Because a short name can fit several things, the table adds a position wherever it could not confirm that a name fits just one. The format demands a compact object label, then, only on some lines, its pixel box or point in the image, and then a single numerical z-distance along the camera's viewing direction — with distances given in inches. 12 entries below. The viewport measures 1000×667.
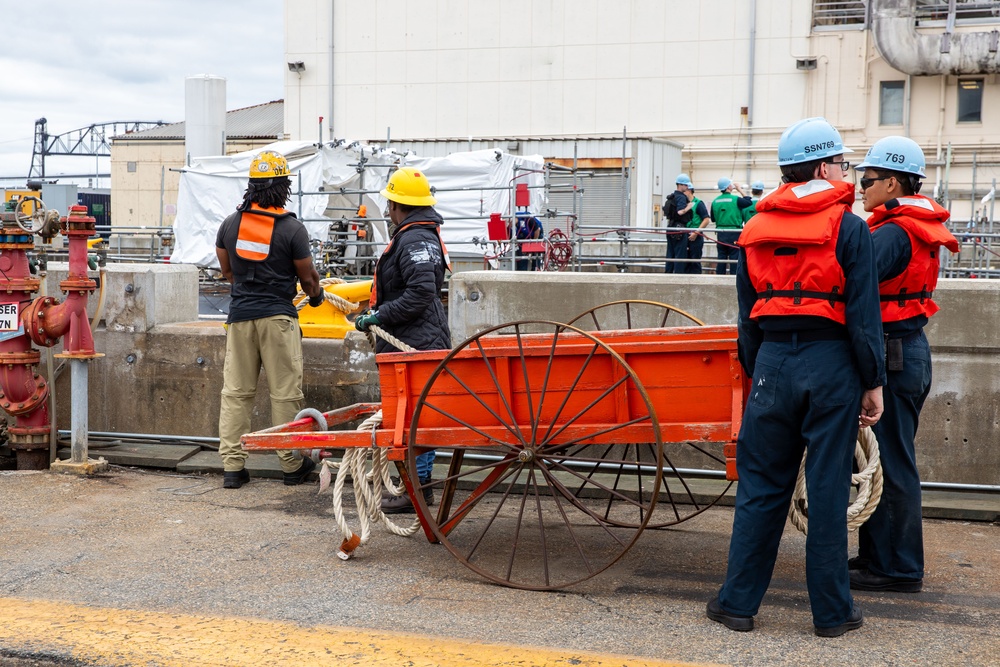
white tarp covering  751.7
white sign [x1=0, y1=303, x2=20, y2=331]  279.6
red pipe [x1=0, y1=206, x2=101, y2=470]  275.7
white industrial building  1048.8
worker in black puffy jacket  233.8
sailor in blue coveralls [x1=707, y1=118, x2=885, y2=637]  158.4
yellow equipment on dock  343.9
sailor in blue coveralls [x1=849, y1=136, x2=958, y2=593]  185.3
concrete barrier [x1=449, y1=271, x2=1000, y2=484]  243.8
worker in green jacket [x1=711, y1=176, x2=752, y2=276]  616.1
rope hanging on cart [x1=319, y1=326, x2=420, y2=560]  203.0
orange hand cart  182.5
